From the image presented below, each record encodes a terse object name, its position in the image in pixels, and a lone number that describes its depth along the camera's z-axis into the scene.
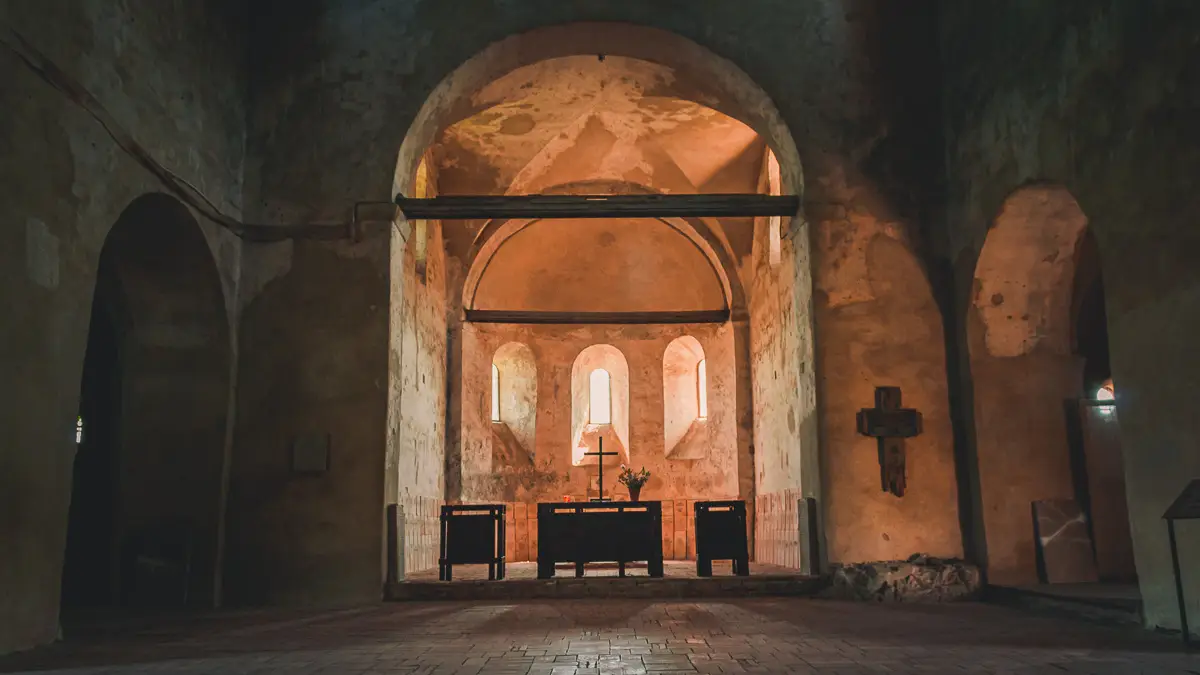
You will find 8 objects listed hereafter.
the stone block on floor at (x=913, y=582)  8.19
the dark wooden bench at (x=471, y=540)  9.38
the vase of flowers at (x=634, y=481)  11.82
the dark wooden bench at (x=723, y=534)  9.49
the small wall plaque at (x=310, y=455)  8.69
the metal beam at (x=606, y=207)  9.61
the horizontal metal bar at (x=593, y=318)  15.79
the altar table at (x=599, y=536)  9.39
